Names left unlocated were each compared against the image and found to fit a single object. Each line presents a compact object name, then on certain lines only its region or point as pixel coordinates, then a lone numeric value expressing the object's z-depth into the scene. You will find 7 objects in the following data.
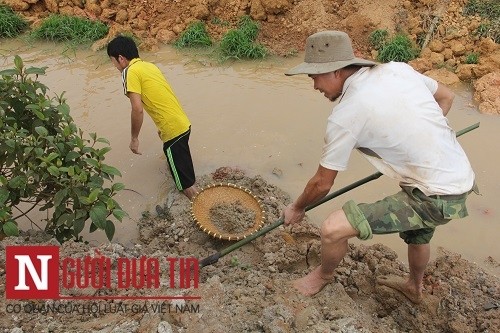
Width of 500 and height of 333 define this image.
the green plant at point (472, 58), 6.04
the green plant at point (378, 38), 6.37
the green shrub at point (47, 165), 2.85
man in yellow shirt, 3.60
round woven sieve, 3.60
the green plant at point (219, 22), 7.02
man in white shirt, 2.31
